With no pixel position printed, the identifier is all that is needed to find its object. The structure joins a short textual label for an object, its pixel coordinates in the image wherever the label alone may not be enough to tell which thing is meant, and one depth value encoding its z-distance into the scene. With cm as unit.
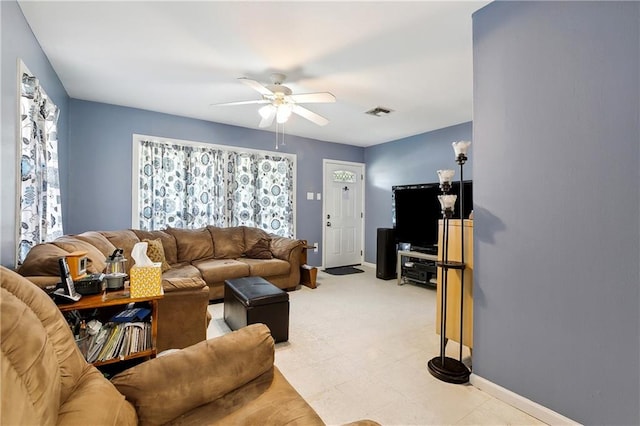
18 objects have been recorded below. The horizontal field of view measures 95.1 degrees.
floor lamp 214
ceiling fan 269
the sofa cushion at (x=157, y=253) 350
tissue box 173
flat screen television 429
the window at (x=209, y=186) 411
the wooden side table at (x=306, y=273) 446
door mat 556
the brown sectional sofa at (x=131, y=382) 76
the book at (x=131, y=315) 179
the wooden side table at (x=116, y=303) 155
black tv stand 444
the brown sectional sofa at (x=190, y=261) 209
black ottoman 254
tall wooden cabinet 221
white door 589
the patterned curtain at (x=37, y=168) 203
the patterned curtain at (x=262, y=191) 482
